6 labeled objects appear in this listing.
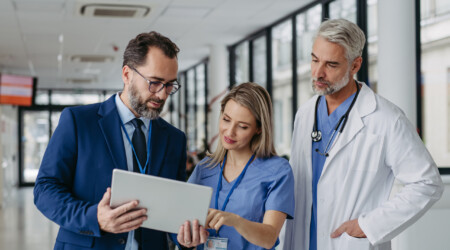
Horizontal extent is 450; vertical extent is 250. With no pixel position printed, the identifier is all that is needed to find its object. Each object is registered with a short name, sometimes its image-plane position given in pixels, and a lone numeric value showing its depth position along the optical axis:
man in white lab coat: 2.11
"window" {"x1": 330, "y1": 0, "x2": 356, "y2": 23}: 5.49
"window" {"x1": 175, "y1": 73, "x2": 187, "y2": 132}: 12.81
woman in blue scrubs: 1.93
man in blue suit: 1.76
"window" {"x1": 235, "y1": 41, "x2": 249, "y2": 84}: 9.02
